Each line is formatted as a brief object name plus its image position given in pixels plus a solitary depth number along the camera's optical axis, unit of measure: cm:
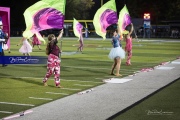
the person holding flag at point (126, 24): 1984
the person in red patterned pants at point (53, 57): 1223
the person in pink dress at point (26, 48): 2383
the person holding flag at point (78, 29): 2839
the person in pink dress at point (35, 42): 3395
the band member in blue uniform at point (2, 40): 1791
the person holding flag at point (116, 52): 1531
